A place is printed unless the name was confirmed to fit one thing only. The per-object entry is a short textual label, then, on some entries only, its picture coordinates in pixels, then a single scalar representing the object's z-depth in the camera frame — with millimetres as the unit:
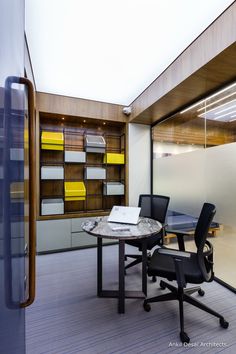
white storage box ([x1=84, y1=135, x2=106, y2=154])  3527
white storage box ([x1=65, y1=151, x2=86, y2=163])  3400
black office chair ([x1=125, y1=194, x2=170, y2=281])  2510
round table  1783
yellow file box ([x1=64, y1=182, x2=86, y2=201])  3367
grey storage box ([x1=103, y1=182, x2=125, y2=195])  3646
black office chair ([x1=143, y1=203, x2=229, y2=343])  1619
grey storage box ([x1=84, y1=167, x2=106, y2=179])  3512
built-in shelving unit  3295
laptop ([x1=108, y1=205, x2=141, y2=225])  2201
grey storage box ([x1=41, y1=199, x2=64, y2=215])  3191
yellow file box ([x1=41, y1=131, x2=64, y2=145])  3221
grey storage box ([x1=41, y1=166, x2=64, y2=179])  3201
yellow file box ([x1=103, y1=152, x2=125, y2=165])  3668
